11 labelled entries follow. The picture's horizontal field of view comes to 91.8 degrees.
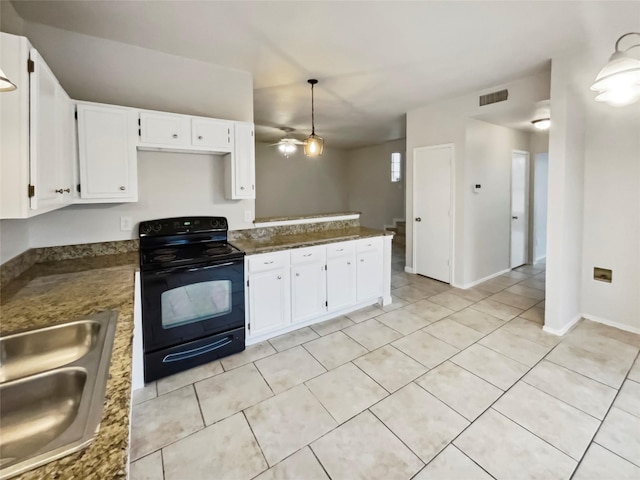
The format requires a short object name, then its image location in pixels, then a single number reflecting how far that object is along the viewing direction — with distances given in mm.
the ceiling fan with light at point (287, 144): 5832
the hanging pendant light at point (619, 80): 1783
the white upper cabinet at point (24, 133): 1299
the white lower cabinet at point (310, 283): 2791
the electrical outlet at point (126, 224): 2686
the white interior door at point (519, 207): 5188
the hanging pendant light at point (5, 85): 1081
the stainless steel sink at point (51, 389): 713
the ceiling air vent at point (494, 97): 3727
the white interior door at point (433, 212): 4508
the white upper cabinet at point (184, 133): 2477
